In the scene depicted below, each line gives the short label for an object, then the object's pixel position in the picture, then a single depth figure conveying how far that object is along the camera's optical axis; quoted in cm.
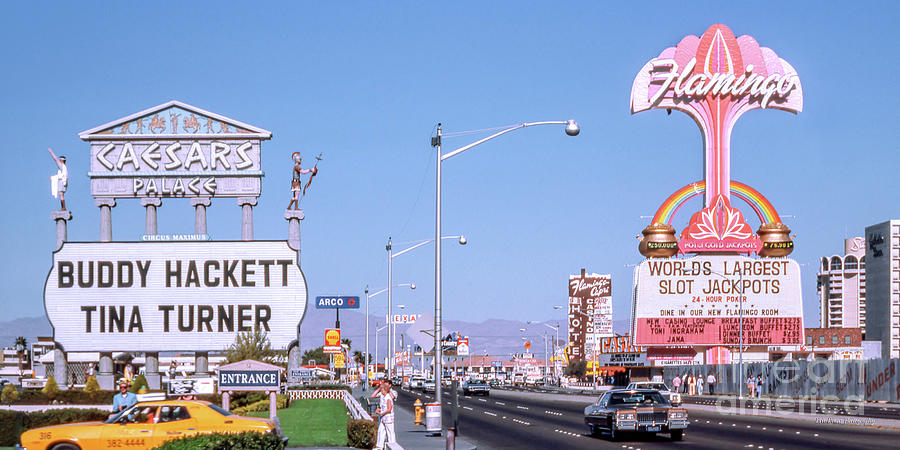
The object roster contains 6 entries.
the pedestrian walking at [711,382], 8852
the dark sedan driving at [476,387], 9081
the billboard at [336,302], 7319
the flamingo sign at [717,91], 10719
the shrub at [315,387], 7408
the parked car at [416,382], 10653
